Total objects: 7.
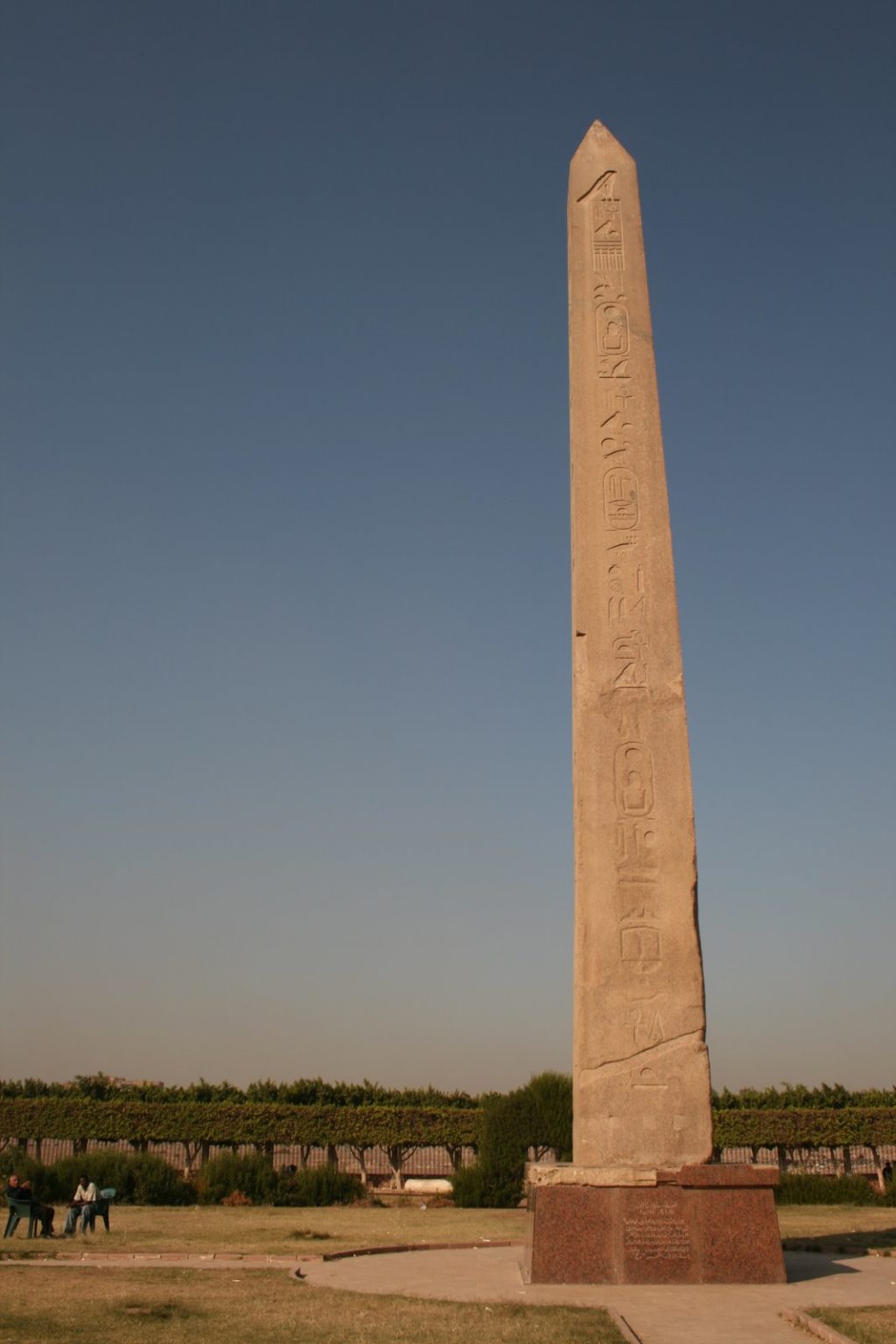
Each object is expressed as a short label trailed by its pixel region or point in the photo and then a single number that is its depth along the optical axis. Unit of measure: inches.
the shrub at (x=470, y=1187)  693.3
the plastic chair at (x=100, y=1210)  479.8
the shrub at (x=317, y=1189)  715.4
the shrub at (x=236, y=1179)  708.7
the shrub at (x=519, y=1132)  692.1
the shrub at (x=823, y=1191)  698.2
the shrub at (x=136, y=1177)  683.4
